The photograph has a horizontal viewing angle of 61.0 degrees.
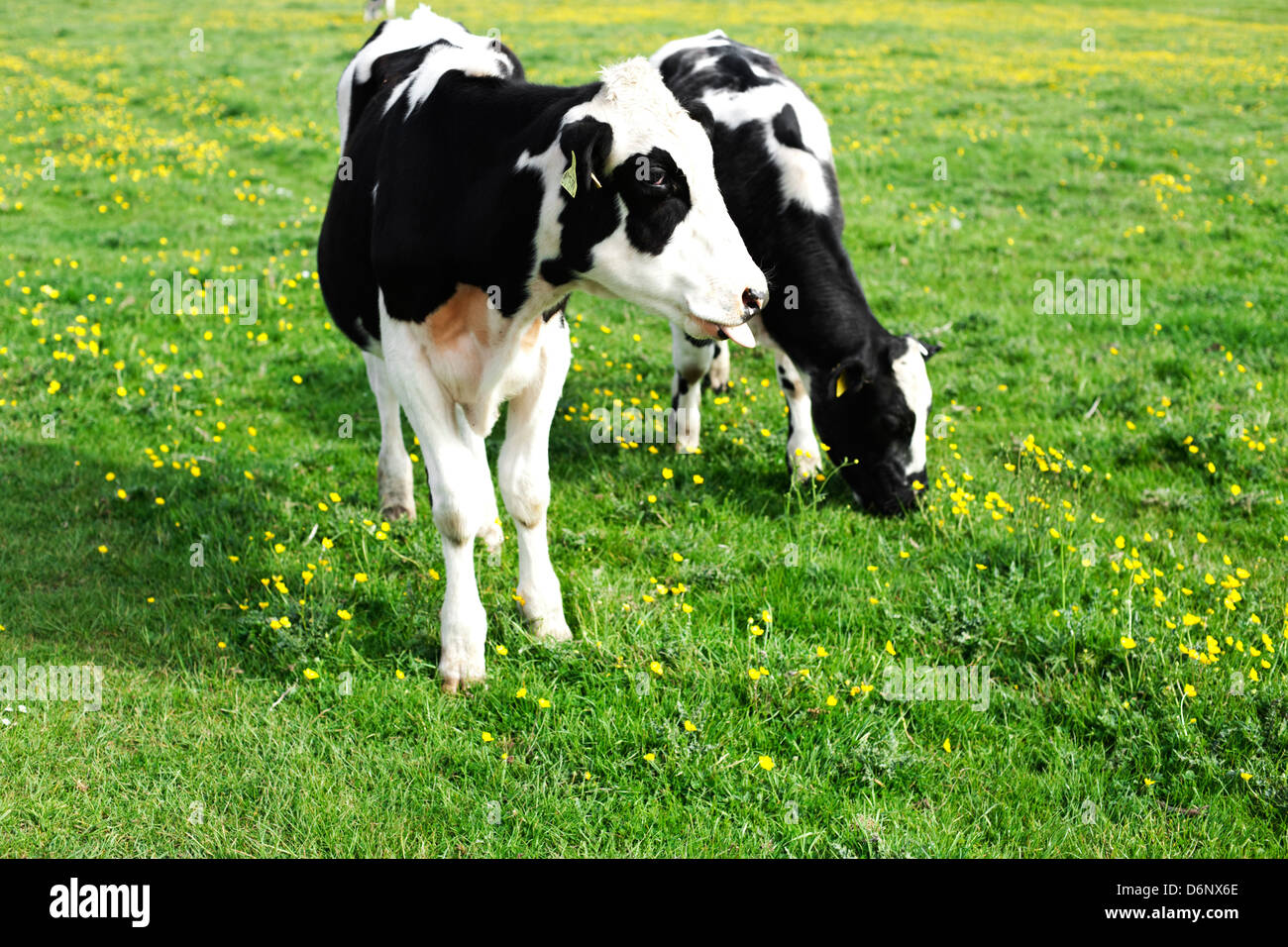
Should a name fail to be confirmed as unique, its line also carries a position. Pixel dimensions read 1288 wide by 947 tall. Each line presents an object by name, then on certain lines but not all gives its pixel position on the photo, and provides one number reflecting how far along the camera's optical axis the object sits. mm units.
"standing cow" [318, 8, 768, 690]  3900
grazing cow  6105
